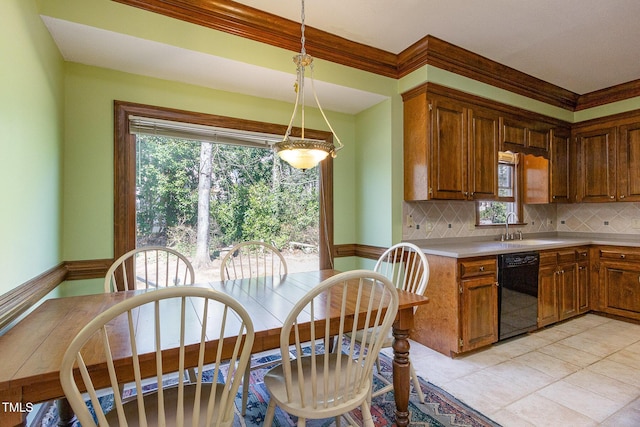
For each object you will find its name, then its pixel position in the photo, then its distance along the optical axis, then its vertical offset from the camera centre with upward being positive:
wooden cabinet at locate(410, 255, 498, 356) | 2.57 -0.79
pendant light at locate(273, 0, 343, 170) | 1.58 +0.33
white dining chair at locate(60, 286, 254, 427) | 0.87 -0.46
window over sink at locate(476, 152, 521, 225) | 3.72 +0.16
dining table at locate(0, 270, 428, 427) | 0.92 -0.46
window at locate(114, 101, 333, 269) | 2.31 +0.42
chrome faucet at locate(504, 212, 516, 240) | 3.69 -0.18
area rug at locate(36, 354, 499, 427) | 1.79 -1.21
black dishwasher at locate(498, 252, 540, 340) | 2.78 -0.76
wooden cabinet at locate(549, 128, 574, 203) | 3.76 +0.55
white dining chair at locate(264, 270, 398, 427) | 1.19 -0.67
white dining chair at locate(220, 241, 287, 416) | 2.35 -0.44
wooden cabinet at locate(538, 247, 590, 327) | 3.11 -0.78
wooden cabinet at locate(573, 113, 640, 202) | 3.49 +0.60
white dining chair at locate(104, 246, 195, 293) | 2.31 -0.43
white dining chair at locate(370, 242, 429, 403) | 1.90 -0.51
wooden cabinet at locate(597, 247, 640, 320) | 3.24 -0.77
